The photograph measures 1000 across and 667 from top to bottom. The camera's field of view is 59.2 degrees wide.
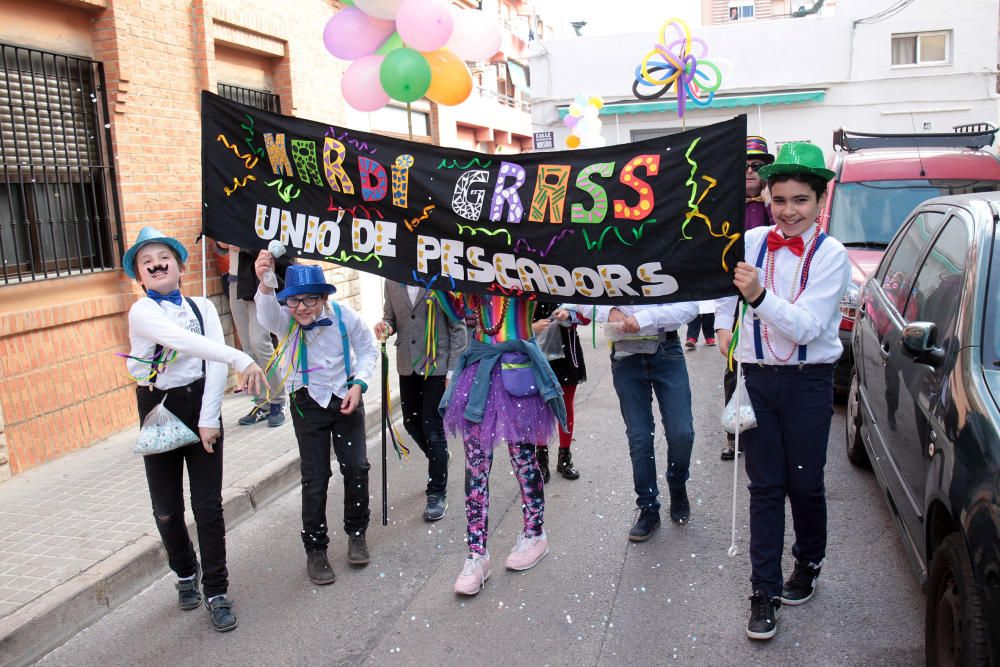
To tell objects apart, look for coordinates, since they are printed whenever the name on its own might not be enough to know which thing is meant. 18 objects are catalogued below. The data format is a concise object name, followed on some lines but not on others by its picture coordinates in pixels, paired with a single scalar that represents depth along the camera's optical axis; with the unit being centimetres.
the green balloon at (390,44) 624
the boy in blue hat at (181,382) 388
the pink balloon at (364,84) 605
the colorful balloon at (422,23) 575
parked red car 806
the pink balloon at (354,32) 614
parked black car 259
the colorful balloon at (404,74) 580
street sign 1834
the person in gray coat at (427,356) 523
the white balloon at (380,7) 593
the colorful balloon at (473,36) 623
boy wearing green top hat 357
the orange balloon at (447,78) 611
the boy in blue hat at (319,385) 444
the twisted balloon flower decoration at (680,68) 1402
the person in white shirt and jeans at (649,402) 475
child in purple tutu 426
